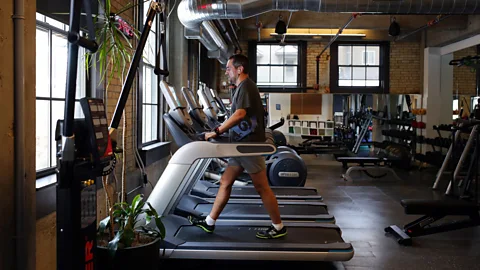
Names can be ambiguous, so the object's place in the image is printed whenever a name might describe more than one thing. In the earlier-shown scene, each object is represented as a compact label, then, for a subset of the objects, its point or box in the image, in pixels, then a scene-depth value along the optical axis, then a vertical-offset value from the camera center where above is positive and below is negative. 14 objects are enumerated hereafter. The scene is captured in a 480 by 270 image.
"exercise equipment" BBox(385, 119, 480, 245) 4.79 -1.00
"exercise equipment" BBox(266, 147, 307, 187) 6.98 -0.82
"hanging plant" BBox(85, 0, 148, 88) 3.04 +0.45
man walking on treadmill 4.04 -0.43
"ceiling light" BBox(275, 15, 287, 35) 9.57 +1.65
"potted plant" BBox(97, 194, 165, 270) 2.93 -0.82
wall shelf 12.80 -0.39
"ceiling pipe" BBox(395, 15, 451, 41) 9.54 +1.87
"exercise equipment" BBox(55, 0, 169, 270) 2.25 -0.24
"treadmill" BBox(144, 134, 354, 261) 3.70 -1.02
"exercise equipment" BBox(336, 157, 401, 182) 9.17 -1.02
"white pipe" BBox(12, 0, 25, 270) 2.50 -0.12
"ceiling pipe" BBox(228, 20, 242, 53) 11.13 +1.70
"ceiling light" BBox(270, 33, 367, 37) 12.33 +1.98
